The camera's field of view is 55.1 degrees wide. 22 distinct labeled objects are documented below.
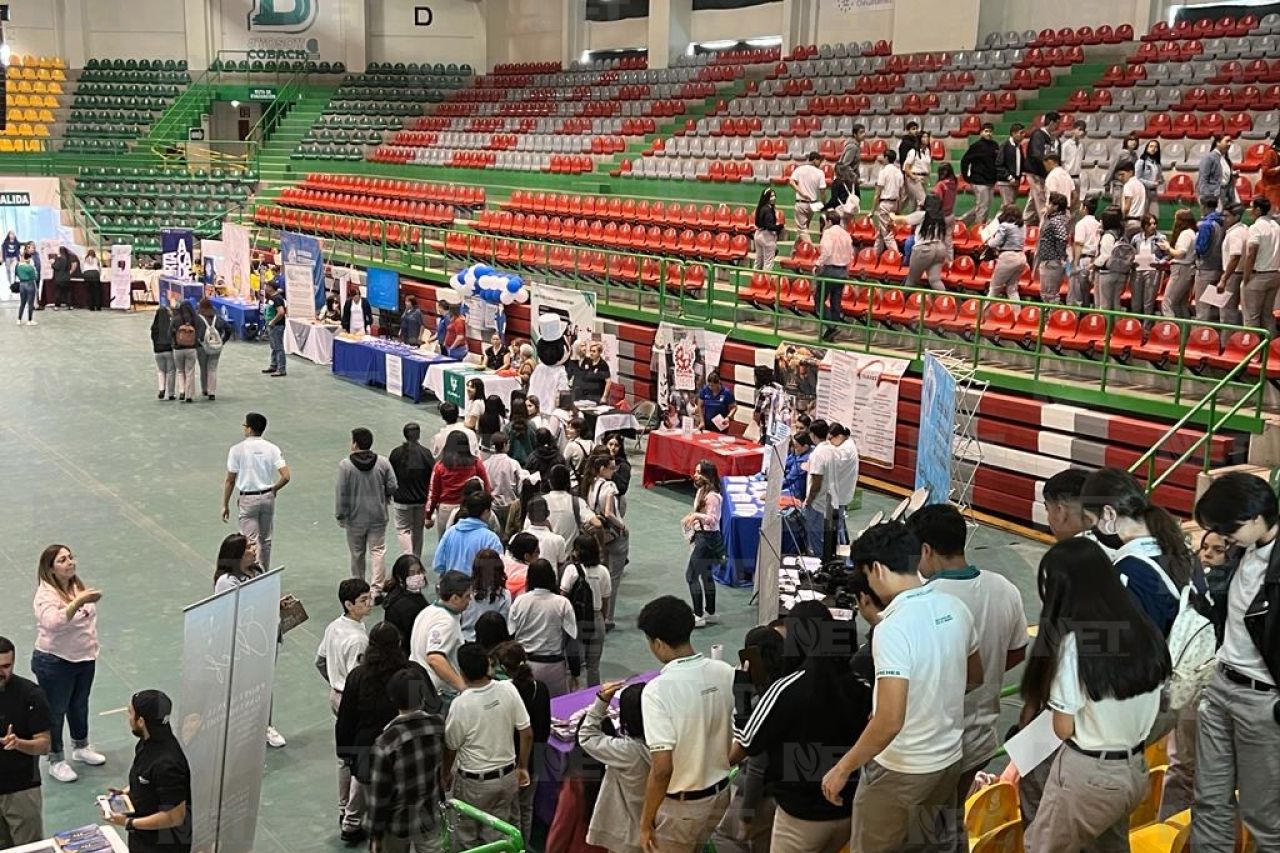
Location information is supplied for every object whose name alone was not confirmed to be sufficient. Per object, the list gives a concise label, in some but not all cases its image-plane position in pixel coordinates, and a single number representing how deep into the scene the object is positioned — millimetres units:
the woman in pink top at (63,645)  7074
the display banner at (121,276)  27625
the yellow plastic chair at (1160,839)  4863
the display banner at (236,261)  24797
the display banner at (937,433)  10234
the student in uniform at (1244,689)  4340
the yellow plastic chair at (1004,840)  4672
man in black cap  5340
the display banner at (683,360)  15773
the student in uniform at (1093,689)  3869
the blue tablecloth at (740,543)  10930
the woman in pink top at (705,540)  9758
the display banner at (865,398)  13859
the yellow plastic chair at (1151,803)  5508
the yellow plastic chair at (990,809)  4934
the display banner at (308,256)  22141
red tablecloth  13203
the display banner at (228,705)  5297
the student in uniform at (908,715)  3949
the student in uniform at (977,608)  4406
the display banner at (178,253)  27031
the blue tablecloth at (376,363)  18812
